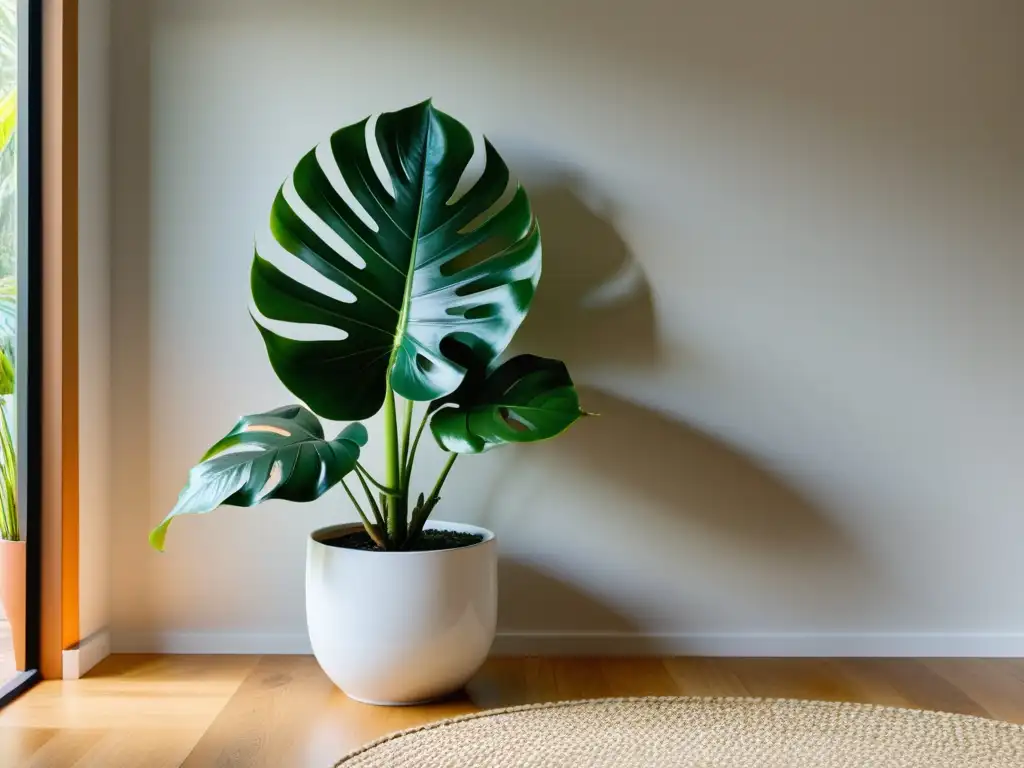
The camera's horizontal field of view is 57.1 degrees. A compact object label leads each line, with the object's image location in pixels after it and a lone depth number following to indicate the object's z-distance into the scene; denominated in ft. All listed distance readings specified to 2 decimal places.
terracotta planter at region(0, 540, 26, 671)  6.07
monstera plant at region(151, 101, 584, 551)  5.42
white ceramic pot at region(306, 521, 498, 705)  5.51
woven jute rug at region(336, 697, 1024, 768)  5.01
